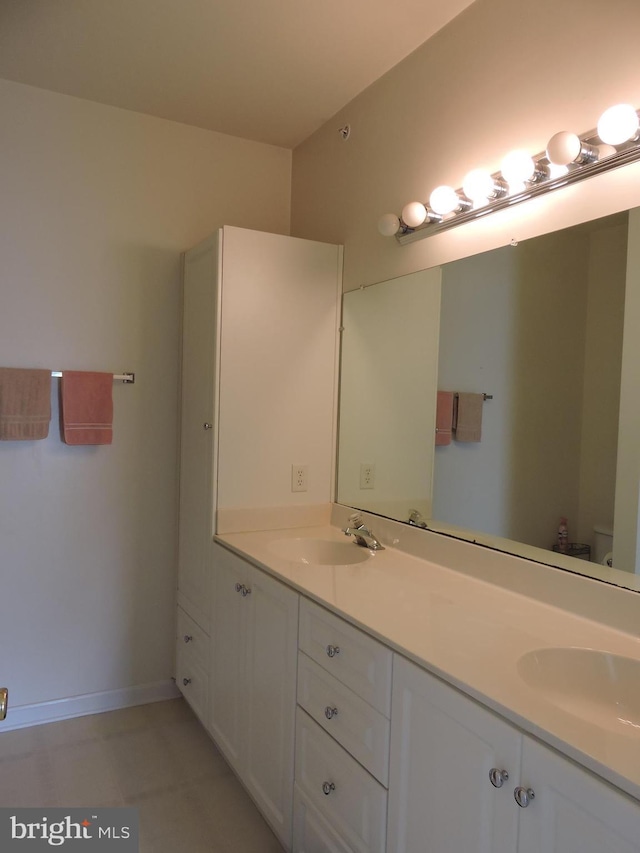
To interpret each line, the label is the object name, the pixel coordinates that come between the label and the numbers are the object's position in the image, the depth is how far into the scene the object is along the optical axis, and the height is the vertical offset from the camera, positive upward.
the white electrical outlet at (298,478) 2.44 -0.31
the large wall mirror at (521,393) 1.43 +0.04
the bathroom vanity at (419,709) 0.93 -0.59
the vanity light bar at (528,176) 1.33 +0.59
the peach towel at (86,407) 2.40 -0.06
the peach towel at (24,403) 2.29 -0.05
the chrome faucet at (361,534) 2.13 -0.47
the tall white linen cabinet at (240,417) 2.23 -0.07
